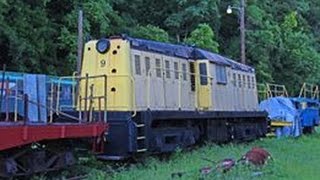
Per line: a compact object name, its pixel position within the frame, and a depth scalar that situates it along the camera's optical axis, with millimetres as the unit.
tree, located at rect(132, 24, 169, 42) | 36125
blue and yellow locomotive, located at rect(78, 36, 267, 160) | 14094
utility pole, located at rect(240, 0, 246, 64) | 33094
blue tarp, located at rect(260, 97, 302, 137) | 25875
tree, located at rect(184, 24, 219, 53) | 37500
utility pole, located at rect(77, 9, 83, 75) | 27034
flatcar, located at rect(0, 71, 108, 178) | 10789
